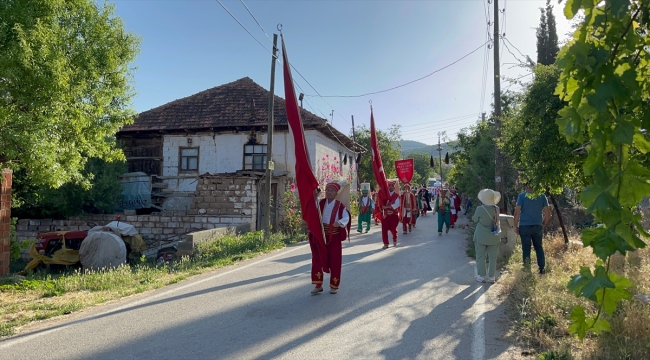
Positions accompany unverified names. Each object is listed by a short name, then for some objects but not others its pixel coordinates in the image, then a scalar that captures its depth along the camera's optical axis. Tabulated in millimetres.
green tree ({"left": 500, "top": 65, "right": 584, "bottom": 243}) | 6695
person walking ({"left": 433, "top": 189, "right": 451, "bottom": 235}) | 16453
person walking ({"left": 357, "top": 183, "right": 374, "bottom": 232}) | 17625
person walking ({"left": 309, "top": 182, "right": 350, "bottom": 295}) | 7168
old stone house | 21531
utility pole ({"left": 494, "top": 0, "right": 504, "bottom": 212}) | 14555
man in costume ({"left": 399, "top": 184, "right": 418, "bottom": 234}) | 16703
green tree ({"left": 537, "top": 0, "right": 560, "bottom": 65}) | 27139
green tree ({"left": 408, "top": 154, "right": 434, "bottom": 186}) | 99875
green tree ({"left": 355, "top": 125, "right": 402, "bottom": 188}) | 44906
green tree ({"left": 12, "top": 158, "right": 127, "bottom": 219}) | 18078
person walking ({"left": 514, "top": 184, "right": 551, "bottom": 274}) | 8016
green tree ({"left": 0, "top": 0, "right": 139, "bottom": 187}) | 6719
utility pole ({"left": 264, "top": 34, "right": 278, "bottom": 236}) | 14664
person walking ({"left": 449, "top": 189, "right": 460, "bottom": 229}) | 19430
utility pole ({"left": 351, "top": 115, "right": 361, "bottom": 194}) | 33438
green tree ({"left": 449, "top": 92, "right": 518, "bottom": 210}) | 17000
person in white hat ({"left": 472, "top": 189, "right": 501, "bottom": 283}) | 8008
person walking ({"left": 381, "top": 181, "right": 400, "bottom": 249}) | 12844
